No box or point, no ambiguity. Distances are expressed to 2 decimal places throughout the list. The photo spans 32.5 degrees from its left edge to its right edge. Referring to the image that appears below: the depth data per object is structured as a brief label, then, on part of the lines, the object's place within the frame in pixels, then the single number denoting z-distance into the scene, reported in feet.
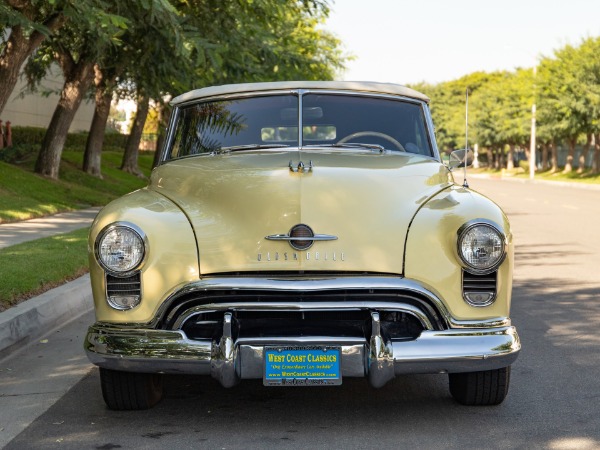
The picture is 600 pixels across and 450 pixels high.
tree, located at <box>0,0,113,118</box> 40.29
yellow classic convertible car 16.08
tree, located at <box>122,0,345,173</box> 63.00
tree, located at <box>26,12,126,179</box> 85.71
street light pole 203.12
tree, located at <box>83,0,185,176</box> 55.74
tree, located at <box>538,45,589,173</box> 191.42
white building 138.21
